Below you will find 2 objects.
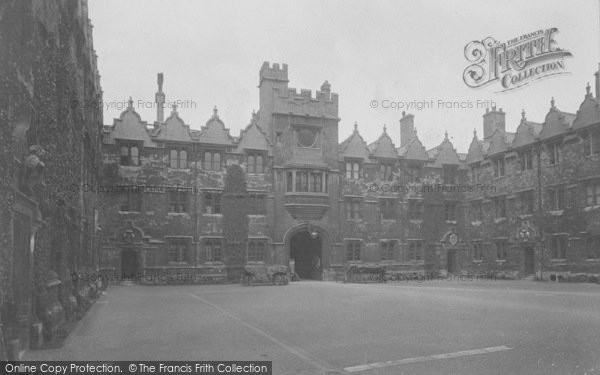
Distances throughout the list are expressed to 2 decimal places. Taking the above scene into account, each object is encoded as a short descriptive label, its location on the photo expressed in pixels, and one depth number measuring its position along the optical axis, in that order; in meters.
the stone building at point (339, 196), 30.56
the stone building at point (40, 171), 8.25
